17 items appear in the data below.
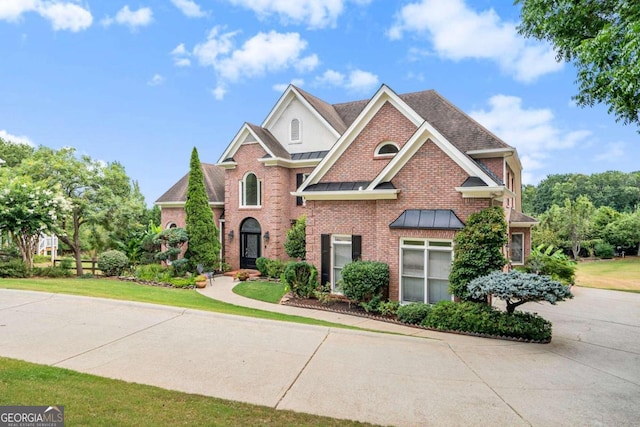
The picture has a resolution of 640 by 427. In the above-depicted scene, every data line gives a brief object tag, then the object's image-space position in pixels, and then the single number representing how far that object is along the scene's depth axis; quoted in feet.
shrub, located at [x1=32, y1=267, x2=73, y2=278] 60.64
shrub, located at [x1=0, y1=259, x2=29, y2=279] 55.31
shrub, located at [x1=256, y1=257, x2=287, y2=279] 63.67
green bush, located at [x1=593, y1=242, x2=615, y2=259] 118.83
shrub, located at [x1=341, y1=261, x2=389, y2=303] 39.19
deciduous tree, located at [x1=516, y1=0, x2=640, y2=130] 18.10
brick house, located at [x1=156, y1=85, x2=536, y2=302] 37.40
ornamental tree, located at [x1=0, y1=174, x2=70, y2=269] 55.31
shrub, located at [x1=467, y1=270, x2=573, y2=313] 29.14
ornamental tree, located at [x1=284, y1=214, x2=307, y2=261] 61.82
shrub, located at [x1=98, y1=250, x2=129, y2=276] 67.00
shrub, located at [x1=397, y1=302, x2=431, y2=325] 35.60
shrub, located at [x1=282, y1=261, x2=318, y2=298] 45.39
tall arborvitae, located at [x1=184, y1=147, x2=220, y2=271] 64.90
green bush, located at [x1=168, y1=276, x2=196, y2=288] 56.44
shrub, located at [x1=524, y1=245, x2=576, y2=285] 58.44
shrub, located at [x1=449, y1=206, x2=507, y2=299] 33.88
